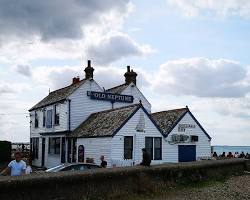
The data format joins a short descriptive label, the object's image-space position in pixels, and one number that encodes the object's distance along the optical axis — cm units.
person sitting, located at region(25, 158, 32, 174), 1591
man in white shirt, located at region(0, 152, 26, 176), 1432
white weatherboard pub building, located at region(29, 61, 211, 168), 2800
